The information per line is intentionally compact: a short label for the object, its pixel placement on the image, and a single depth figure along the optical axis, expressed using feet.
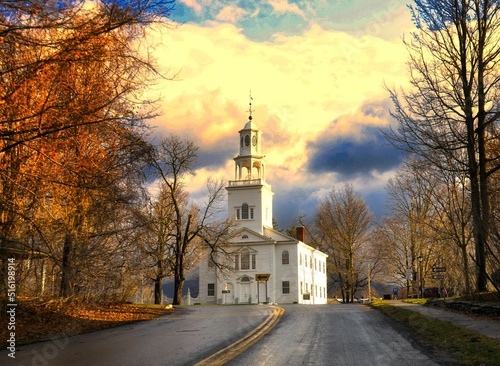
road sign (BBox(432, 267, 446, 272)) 89.61
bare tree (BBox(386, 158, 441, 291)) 169.94
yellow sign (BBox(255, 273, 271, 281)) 175.23
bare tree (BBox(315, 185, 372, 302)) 234.99
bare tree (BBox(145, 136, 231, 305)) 141.08
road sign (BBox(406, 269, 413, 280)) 140.10
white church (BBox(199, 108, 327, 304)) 215.51
